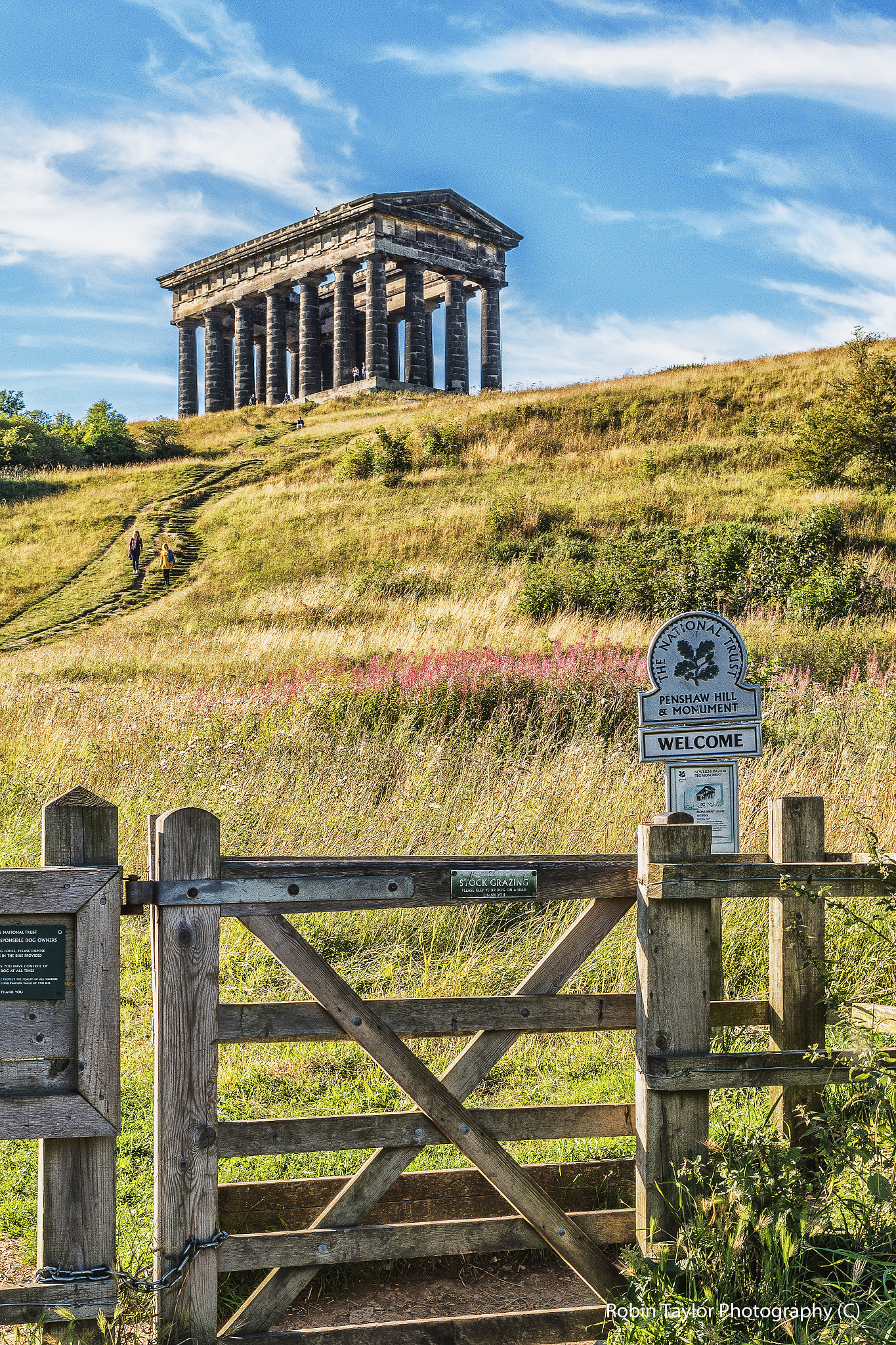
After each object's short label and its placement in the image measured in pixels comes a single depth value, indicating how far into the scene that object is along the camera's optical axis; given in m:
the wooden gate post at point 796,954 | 3.63
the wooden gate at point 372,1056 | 3.00
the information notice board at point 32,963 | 2.84
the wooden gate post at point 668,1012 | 3.32
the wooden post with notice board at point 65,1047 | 2.82
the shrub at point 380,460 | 32.53
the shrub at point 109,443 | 45.03
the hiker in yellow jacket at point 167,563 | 27.36
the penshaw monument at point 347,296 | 54.12
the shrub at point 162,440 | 45.97
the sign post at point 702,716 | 4.65
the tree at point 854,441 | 24.09
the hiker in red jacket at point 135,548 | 27.95
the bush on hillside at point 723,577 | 17.50
